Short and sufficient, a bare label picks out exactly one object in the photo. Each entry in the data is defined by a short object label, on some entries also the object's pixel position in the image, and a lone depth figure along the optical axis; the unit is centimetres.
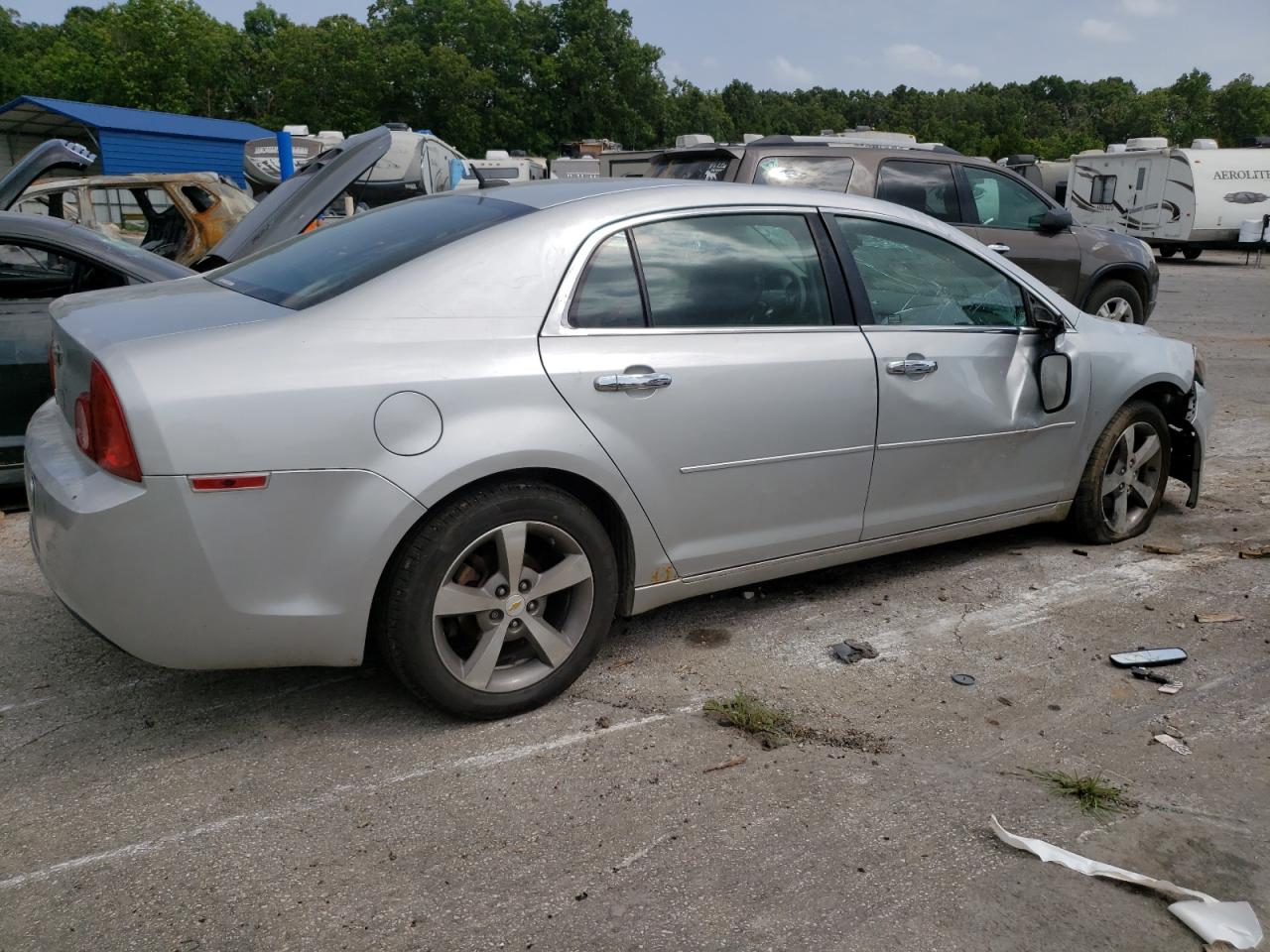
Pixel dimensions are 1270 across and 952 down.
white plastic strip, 238
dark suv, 771
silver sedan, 277
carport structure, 2556
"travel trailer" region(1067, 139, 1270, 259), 2306
